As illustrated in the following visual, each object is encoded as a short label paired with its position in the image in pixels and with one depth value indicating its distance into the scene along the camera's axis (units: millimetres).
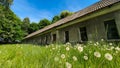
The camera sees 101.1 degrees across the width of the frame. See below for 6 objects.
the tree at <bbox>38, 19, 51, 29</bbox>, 23282
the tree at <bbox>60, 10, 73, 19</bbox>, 18789
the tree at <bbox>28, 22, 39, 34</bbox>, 23010
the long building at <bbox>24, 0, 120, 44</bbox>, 3390
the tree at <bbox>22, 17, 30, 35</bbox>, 23720
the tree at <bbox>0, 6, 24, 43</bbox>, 13499
